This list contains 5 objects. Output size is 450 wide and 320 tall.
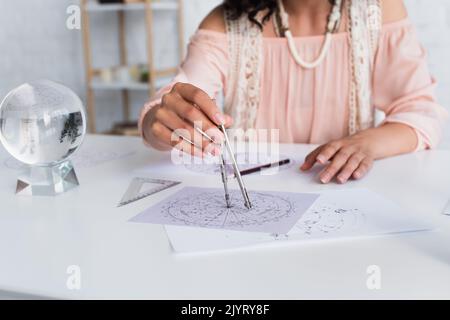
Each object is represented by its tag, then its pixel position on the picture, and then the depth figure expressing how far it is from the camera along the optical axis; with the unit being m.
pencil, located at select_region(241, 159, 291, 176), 0.76
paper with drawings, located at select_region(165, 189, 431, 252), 0.50
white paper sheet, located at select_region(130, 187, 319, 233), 0.55
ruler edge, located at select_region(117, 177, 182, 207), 0.65
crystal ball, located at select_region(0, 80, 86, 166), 0.67
